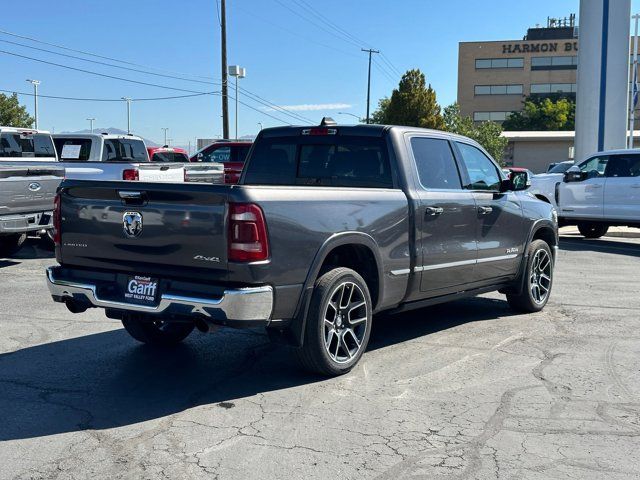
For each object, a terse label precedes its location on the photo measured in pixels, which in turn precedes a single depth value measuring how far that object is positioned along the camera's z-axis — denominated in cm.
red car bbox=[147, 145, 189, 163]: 2284
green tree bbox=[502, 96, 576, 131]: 7580
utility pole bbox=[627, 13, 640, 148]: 3342
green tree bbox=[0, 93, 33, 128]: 5538
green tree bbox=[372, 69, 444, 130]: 5751
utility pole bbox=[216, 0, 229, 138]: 3519
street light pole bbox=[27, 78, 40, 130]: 7100
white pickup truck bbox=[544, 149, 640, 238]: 1548
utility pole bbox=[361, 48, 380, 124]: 7506
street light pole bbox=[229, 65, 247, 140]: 4081
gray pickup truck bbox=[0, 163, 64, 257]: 1123
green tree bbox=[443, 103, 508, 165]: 5866
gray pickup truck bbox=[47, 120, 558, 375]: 500
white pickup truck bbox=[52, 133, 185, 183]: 1268
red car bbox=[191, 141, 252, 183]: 2008
